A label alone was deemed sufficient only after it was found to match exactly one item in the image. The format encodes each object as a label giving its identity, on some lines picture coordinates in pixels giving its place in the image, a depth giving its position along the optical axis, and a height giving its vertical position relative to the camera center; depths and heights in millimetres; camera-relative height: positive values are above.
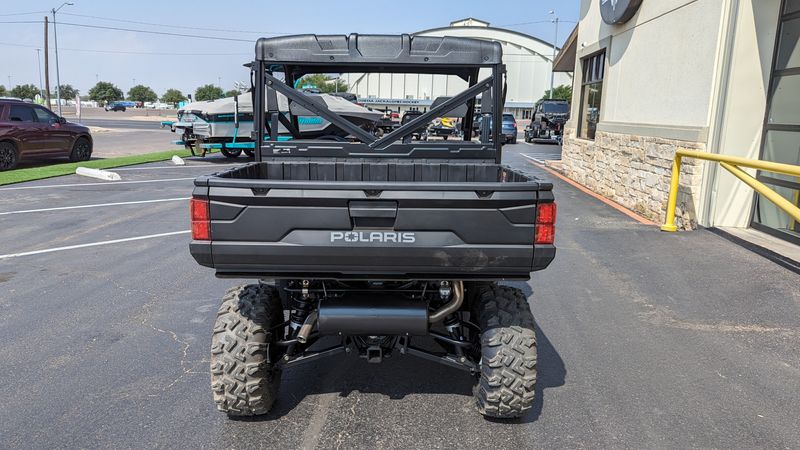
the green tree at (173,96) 122469 +4153
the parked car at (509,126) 32403 +101
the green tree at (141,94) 127062 +4542
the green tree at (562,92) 63738 +3947
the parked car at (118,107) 88688 +1181
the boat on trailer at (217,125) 19562 -215
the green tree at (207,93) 92188 +3821
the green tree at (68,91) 122188 +4449
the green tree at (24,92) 93688 +3167
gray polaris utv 3117 -751
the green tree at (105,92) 114806 +4221
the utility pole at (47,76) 46188 +2761
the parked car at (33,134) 15383 -565
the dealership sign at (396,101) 57031 +2261
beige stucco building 8109 +475
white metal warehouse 85250 +9080
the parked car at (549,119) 32219 +538
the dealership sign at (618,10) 11555 +2371
